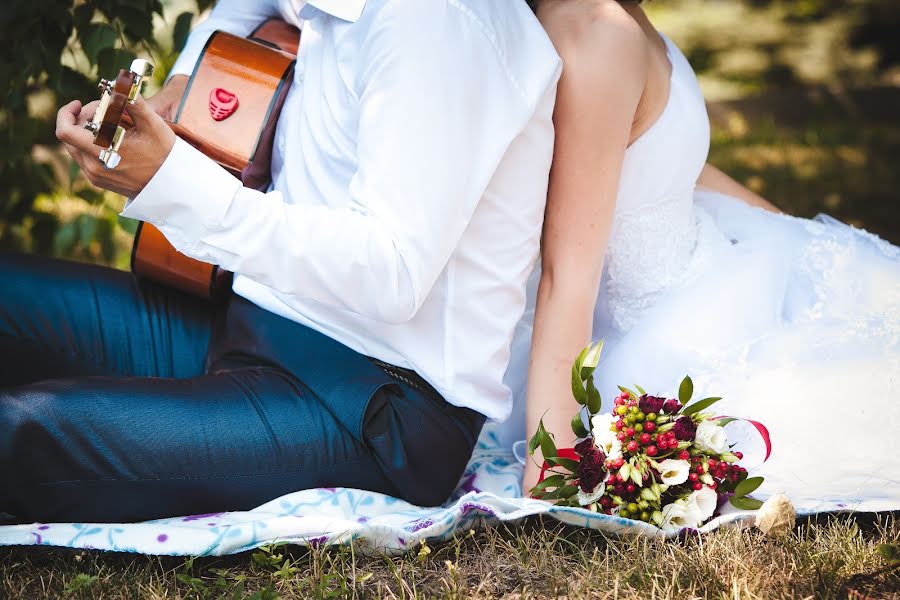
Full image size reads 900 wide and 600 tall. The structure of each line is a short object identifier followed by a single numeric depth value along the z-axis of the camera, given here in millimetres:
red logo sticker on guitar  2765
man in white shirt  2520
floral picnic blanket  2576
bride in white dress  2693
